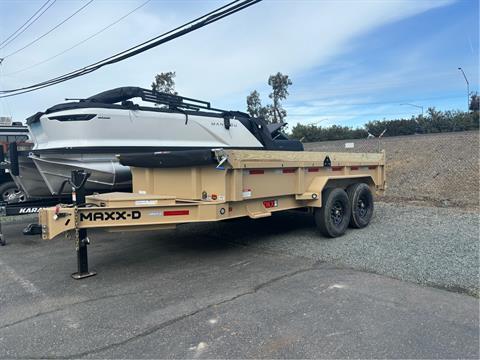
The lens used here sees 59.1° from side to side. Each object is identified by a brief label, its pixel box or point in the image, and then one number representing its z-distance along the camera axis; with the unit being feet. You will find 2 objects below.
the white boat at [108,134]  20.81
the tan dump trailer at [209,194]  15.70
